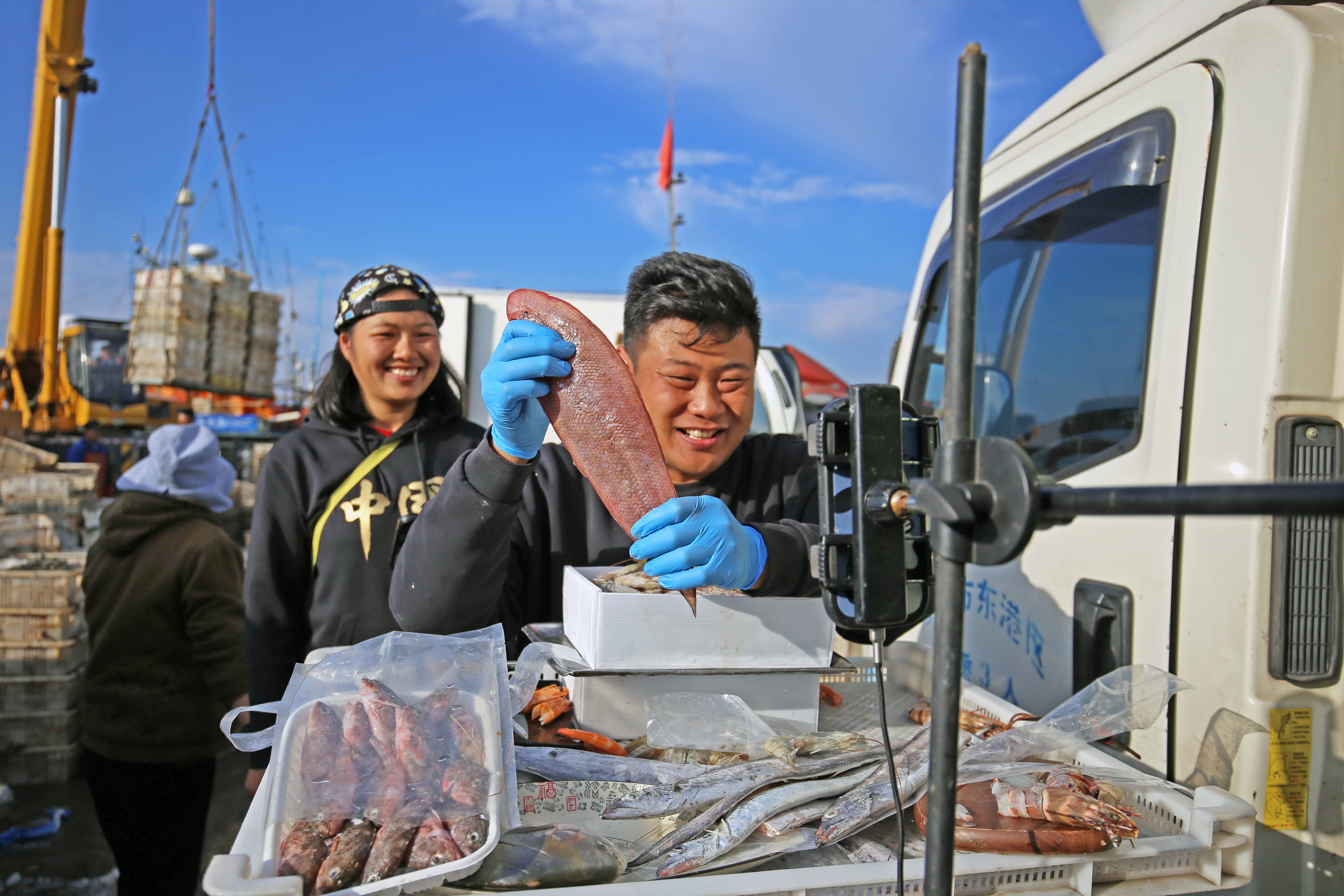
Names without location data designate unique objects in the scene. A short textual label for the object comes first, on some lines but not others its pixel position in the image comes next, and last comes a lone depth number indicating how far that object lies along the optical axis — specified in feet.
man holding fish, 6.12
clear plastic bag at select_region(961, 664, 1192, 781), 5.49
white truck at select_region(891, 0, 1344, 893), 5.83
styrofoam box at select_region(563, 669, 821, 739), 5.96
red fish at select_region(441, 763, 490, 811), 4.46
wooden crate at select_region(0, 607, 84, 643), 16.63
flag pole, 45.11
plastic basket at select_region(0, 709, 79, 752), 16.57
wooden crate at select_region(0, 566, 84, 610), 16.65
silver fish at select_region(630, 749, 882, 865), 4.49
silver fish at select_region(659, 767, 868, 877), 4.35
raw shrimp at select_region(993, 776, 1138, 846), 4.48
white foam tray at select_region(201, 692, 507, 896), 3.70
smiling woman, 9.41
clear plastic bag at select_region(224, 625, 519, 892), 4.39
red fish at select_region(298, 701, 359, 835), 4.36
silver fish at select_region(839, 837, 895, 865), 4.53
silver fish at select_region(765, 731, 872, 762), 5.38
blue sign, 55.77
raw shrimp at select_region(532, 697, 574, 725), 6.18
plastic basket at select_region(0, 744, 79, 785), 16.58
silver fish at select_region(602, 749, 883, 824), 4.78
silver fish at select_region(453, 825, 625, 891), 4.16
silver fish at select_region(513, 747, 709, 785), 5.19
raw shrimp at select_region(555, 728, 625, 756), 5.68
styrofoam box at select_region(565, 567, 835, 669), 5.78
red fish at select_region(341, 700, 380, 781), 4.66
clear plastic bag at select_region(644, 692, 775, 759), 5.70
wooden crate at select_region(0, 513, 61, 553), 20.44
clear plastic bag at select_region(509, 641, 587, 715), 5.94
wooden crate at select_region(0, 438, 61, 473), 27.45
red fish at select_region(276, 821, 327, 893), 3.94
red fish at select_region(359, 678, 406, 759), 4.79
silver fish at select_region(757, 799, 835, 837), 4.59
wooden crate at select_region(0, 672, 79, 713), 16.57
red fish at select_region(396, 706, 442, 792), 4.59
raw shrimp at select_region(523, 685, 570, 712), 6.49
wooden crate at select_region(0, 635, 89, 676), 16.58
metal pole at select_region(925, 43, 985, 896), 2.98
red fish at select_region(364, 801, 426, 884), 3.97
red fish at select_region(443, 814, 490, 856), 4.21
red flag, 45.93
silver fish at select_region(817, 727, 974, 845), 4.58
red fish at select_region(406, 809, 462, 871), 4.08
